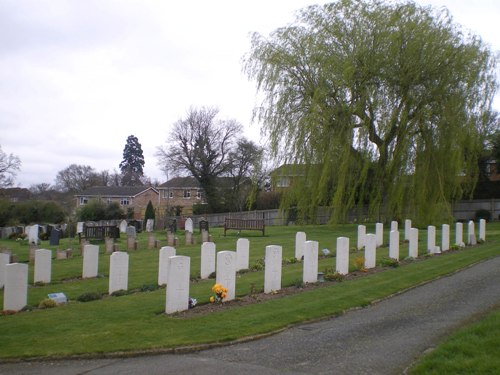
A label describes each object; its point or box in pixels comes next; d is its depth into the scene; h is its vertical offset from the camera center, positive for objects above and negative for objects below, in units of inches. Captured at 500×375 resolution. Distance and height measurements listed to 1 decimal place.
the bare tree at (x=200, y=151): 2610.7 +265.1
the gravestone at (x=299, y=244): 729.6 -54.9
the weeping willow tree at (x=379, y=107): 1117.1 +226.6
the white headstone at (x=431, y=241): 771.0 -48.3
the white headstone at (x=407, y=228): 881.5 -33.9
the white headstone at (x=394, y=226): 858.8 -29.9
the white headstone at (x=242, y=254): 611.2 -59.2
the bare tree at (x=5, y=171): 2576.3 +133.6
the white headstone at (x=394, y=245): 671.1 -48.6
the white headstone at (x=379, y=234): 844.4 -43.6
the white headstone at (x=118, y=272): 493.4 -68.2
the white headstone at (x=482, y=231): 958.6 -39.3
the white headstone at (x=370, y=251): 616.4 -52.4
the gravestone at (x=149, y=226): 1615.4 -74.9
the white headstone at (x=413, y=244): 721.0 -50.1
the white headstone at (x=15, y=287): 414.9 -71.0
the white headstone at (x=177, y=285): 387.2 -62.3
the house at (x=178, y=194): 3129.4 +57.3
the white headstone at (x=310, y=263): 520.4 -57.7
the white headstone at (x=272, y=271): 468.8 -60.1
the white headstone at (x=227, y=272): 435.5 -57.8
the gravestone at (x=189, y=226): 1316.4 -59.5
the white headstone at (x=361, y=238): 804.0 -47.9
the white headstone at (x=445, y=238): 810.8 -45.3
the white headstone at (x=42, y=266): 573.9 -74.3
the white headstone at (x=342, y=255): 564.1 -53.3
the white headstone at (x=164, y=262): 522.9 -60.8
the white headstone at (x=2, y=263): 535.5 -67.9
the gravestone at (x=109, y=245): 886.6 -75.7
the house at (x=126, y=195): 3245.6 +38.2
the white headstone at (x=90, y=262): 604.4 -72.4
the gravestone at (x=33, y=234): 1197.8 -82.6
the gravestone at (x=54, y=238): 1128.3 -84.1
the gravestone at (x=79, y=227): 1365.2 -71.4
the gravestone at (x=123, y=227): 1519.4 -75.6
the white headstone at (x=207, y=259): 565.5 -61.9
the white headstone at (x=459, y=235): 868.0 -43.1
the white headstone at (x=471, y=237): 908.0 -47.9
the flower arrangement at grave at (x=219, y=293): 412.2 -71.6
